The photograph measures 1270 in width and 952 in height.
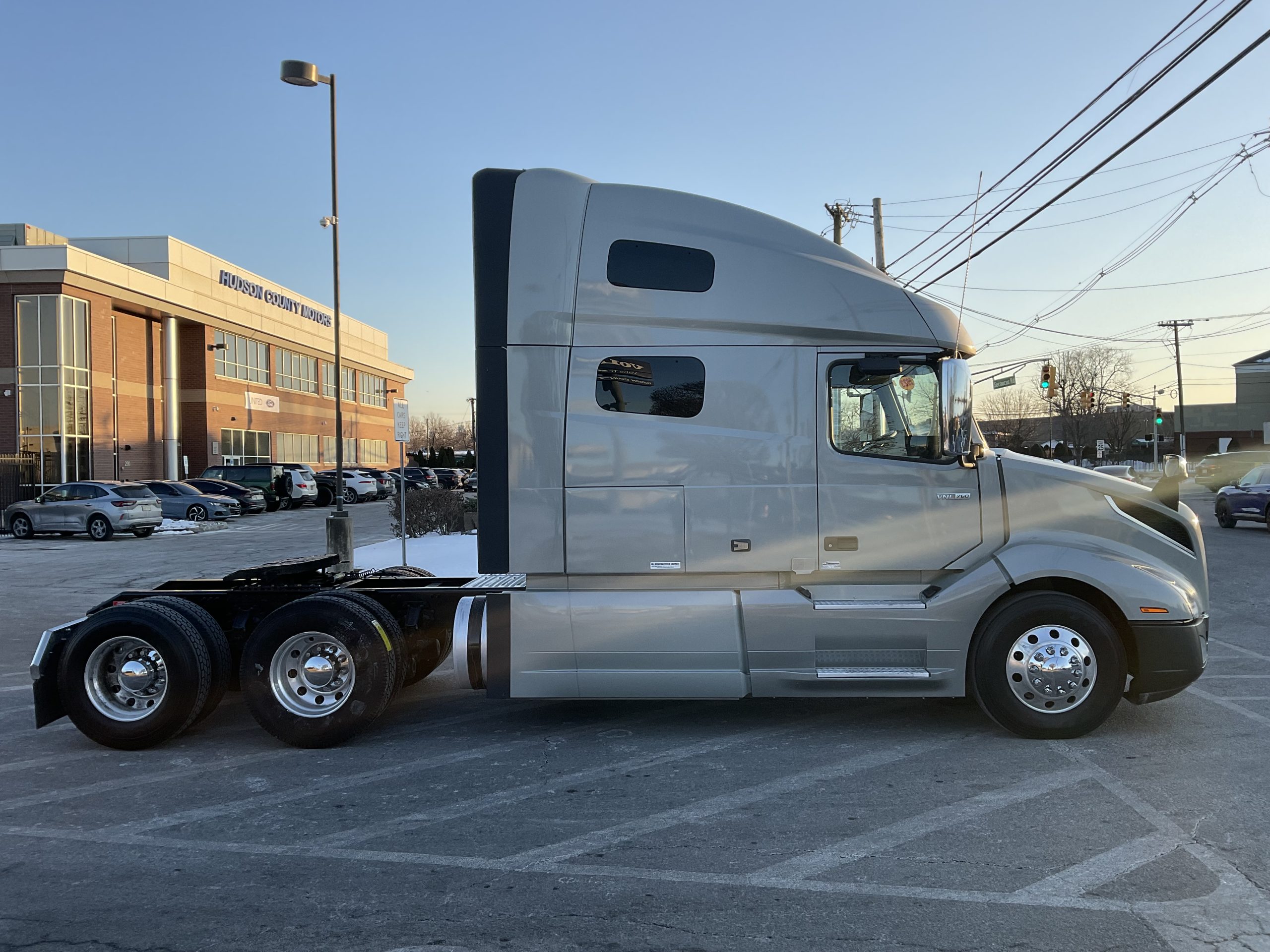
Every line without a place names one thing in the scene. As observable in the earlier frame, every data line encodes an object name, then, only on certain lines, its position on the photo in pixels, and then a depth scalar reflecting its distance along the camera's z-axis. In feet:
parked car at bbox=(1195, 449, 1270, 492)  126.21
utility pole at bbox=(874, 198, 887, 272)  83.50
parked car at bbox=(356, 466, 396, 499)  148.61
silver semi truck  18.78
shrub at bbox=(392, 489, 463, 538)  64.13
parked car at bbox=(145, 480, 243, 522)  97.04
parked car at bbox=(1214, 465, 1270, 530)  67.97
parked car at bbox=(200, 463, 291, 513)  119.96
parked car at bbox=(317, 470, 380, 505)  139.85
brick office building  119.55
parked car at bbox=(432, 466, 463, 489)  144.92
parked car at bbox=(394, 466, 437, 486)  152.87
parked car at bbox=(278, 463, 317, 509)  123.44
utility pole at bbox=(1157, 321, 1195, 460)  182.29
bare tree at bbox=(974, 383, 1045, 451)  303.48
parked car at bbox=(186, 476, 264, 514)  106.83
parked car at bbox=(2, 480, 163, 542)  79.97
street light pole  53.11
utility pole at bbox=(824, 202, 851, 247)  102.37
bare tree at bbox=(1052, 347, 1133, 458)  270.87
